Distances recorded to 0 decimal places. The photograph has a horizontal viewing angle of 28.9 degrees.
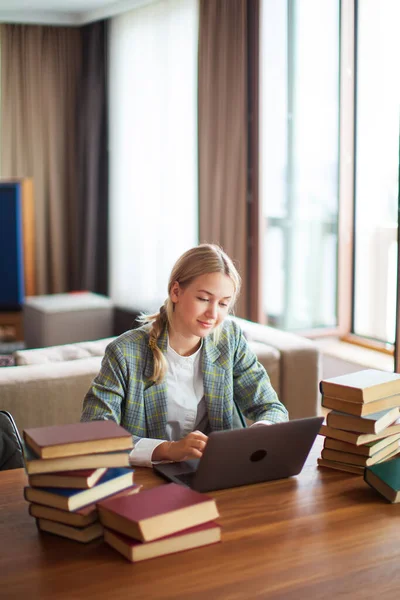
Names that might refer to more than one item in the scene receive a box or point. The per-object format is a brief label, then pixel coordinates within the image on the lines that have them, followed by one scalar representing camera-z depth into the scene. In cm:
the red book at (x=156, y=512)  129
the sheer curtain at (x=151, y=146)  534
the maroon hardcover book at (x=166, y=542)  129
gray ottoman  510
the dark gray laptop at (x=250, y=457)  151
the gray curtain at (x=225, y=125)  455
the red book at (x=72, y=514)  135
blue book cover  135
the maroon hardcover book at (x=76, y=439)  134
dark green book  155
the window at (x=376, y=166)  424
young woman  195
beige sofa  265
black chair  188
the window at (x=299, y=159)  454
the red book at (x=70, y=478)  135
